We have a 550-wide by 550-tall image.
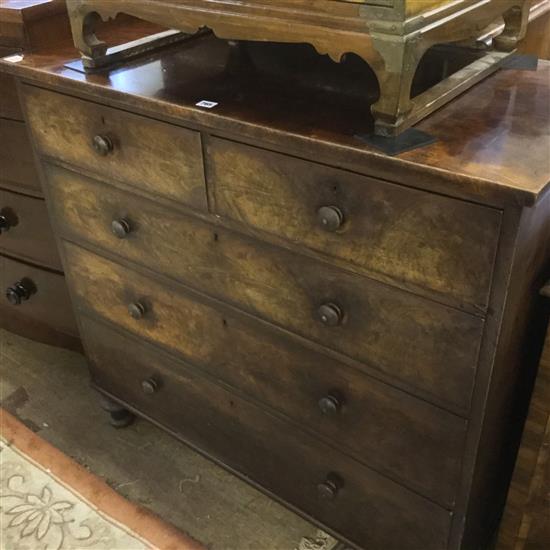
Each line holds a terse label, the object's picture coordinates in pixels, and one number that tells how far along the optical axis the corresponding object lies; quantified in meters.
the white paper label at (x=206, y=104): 1.07
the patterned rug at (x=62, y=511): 1.54
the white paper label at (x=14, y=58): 1.30
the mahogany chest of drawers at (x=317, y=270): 0.91
